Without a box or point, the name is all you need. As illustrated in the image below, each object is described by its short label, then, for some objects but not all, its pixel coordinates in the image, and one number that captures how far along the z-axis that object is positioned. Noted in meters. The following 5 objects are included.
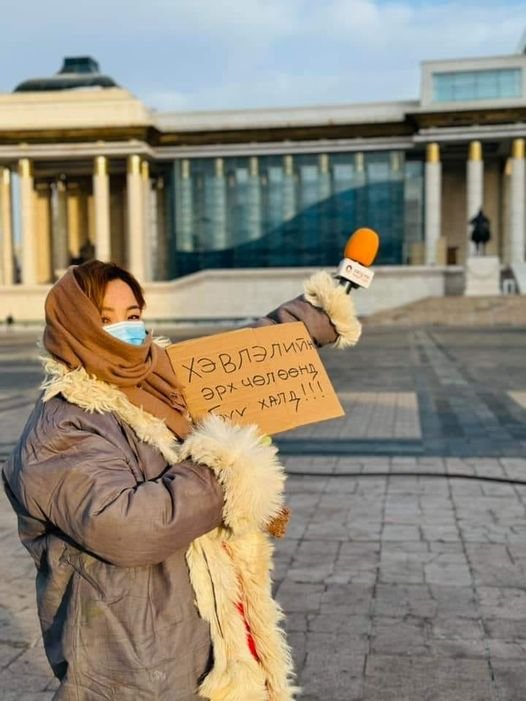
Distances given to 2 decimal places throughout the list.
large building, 44.31
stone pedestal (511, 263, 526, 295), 41.28
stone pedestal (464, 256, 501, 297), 41.19
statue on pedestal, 40.38
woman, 1.61
